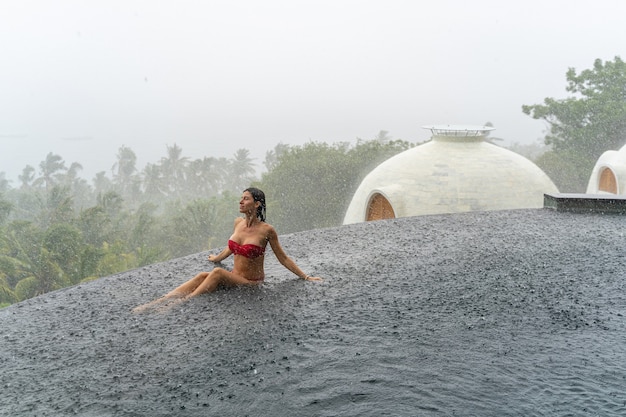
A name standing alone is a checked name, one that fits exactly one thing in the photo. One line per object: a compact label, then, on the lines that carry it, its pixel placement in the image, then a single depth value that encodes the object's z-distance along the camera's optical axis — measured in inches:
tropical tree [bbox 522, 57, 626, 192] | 1028.5
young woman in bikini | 193.6
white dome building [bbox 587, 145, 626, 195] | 542.9
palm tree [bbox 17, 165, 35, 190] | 2014.0
